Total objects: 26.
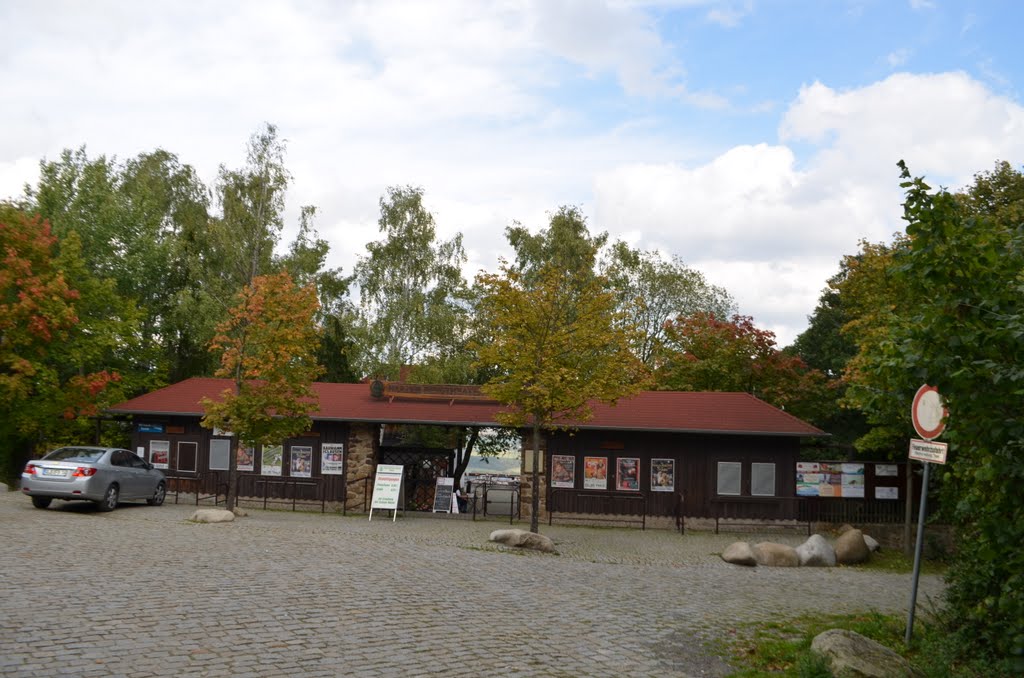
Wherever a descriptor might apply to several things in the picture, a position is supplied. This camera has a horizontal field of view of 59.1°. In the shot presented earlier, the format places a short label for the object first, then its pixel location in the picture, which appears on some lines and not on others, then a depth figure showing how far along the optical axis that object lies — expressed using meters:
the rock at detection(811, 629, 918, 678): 7.56
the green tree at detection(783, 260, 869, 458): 39.97
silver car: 19.69
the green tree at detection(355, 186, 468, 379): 41.28
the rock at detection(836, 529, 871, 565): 18.94
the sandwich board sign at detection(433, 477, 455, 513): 26.83
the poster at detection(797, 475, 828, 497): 25.97
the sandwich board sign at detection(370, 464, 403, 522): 24.20
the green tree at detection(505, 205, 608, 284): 43.59
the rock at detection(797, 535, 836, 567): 18.12
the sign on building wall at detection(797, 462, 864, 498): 25.77
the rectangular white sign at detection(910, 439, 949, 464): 8.96
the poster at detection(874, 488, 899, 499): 25.66
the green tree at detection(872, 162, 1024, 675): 6.75
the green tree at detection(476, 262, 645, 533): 20.84
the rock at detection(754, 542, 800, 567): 17.62
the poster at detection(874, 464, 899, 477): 25.61
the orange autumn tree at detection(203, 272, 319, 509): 22.89
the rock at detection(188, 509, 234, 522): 19.45
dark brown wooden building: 26.27
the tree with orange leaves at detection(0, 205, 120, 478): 24.71
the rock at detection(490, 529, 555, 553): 17.80
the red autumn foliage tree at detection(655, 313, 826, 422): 37.59
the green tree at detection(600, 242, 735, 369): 50.62
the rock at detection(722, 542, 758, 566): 17.34
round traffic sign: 8.87
